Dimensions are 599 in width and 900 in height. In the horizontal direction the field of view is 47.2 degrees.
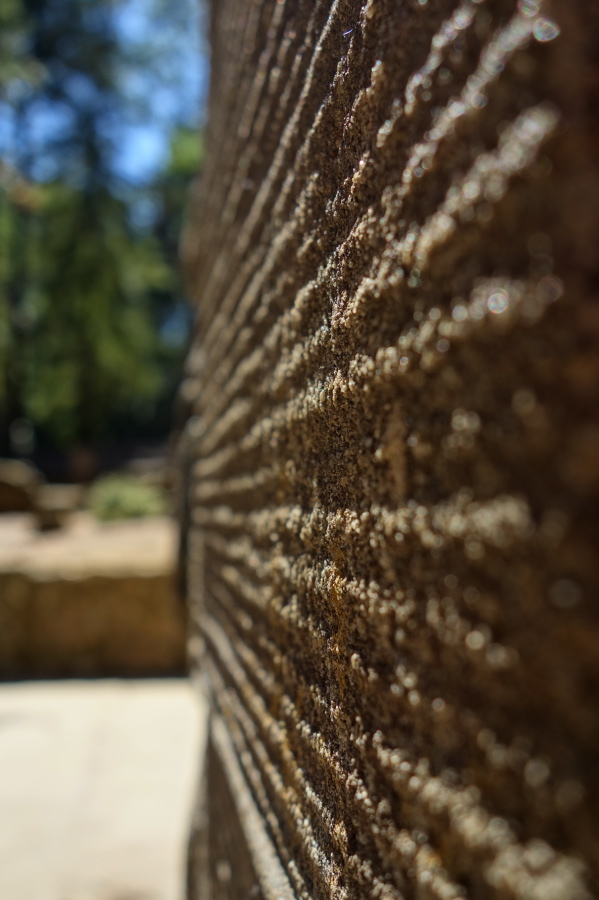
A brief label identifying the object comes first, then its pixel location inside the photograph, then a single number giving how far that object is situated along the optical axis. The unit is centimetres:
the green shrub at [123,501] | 881
